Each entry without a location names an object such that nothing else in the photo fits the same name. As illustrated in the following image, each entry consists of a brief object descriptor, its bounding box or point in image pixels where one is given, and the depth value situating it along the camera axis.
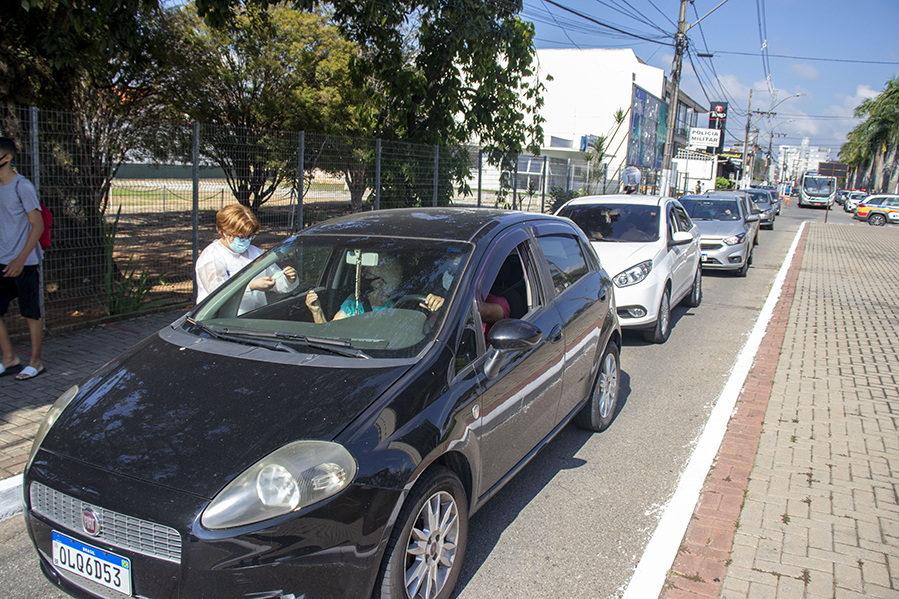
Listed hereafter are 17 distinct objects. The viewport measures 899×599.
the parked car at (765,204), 28.75
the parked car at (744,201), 15.34
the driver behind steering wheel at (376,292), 3.39
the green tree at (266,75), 15.77
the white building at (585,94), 43.72
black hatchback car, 2.18
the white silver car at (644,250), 7.48
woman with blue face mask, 4.57
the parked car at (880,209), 37.28
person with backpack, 5.11
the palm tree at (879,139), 73.56
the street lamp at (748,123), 57.77
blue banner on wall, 43.72
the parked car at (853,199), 52.85
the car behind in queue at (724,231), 13.61
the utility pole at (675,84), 20.77
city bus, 60.00
